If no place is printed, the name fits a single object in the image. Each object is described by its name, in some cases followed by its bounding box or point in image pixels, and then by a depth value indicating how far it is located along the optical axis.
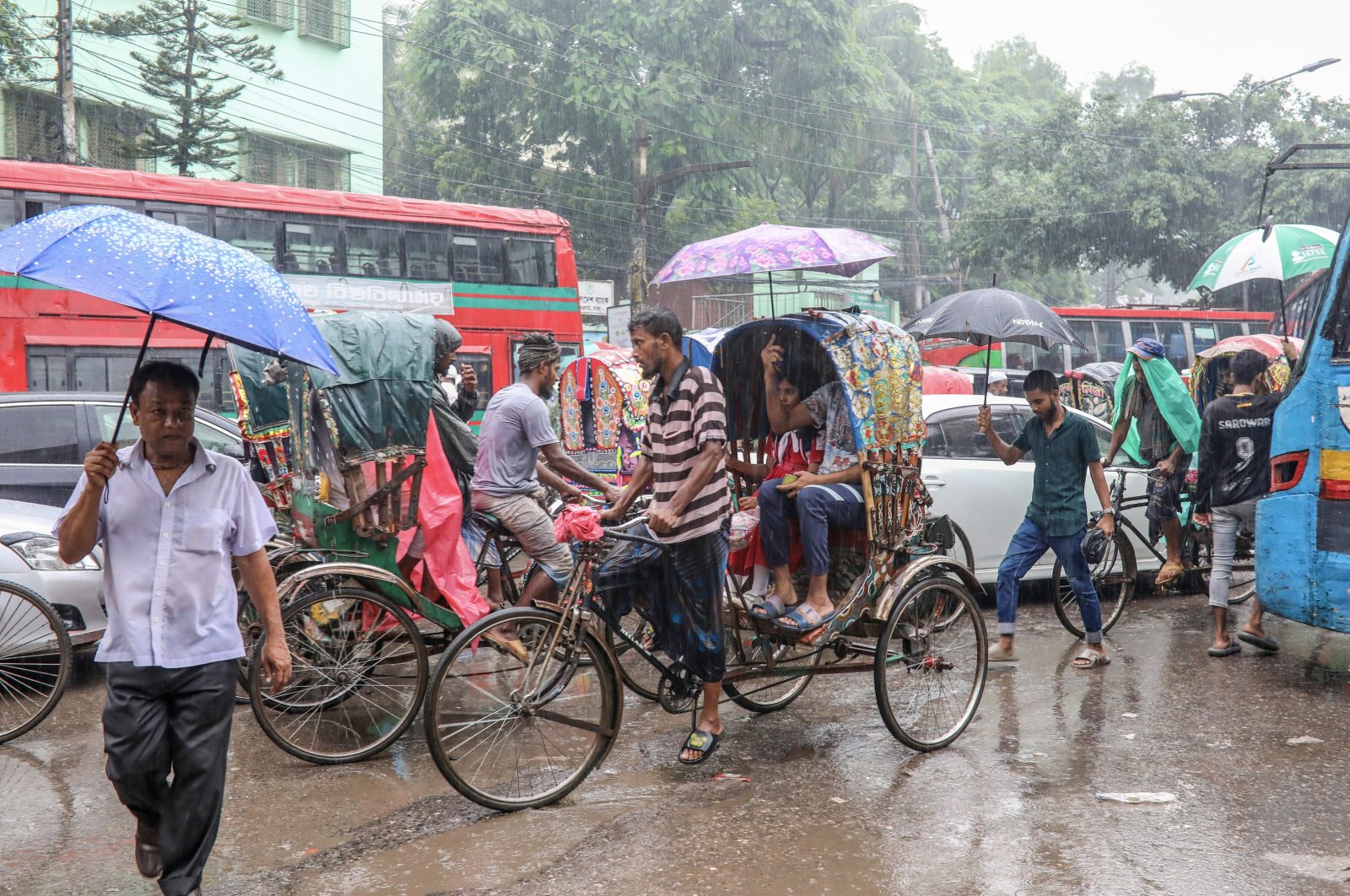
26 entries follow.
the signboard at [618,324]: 22.77
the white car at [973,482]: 8.02
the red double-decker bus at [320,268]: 13.81
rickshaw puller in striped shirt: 4.61
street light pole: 21.45
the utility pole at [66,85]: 15.98
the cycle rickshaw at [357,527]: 4.98
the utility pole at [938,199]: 36.98
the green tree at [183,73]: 21.06
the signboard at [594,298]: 22.16
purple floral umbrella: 5.84
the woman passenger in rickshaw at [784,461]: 5.47
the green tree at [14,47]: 20.20
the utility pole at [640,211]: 24.70
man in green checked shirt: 6.43
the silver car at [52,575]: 6.00
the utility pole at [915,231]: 39.81
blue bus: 5.68
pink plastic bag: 4.37
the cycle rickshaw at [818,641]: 4.38
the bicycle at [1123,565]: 7.42
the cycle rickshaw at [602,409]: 11.34
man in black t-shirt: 6.87
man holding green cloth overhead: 7.97
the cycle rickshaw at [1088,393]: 13.02
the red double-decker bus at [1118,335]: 24.28
